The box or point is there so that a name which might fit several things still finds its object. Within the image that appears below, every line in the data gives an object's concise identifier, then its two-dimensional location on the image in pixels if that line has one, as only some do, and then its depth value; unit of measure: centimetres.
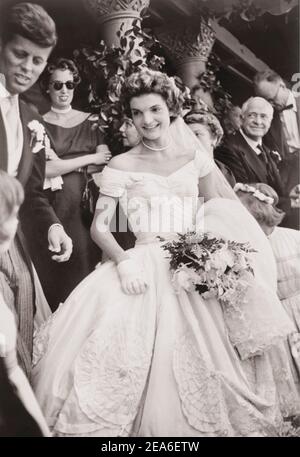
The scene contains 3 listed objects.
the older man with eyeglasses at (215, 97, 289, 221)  569
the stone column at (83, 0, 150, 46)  542
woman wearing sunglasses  511
